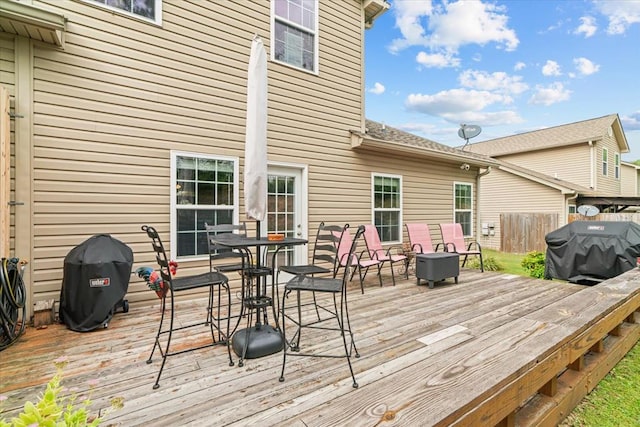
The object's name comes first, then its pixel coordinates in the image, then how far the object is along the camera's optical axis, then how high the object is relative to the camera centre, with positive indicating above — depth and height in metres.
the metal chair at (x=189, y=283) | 2.25 -0.58
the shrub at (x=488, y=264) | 7.62 -1.31
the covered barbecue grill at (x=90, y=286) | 3.08 -0.76
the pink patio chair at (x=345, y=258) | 4.77 -0.74
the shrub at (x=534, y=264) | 6.88 -1.23
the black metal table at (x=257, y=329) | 2.51 -1.04
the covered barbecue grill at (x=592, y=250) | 5.28 -0.68
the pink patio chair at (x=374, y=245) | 5.35 -0.60
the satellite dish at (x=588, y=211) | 9.03 +0.07
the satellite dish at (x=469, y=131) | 9.82 +2.65
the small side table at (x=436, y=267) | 4.94 -0.90
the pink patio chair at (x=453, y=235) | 6.60 -0.49
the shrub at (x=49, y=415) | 0.72 -0.50
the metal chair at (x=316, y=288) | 2.37 -0.61
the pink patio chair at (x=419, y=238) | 6.16 -0.53
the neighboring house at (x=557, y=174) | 11.91 +1.72
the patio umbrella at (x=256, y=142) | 2.64 +0.62
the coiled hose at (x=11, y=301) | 2.75 -0.84
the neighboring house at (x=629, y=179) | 18.39 +2.18
